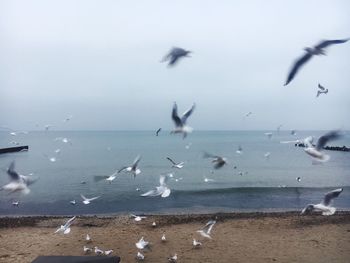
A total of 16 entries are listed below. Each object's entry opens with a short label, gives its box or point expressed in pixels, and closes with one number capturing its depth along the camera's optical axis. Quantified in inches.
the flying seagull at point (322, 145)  243.0
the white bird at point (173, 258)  461.2
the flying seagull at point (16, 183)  283.7
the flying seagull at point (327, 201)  265.7
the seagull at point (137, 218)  720.0
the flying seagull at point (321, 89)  281.1
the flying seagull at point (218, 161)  264.2
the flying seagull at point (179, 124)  238.8
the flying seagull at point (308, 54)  221.3
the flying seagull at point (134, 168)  293.9
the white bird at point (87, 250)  501.4
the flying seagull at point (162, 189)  349.1
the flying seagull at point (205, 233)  542.2
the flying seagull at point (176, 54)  242.0
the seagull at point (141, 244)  476.4
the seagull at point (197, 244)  532.6
